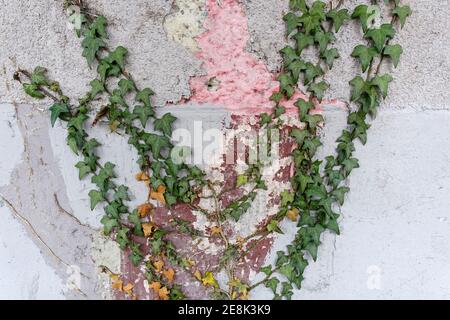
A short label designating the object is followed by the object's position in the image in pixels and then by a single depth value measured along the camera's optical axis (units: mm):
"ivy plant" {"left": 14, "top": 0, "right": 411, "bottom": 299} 1563
